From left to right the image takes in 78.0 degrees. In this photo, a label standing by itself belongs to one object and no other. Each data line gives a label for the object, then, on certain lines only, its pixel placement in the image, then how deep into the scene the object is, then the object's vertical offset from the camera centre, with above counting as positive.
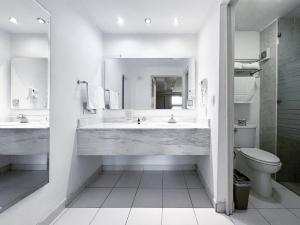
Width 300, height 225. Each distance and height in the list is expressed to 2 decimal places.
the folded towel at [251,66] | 2.84 +0.70
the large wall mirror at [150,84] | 2.99 +0.44
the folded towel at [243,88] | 2.85 +0.36
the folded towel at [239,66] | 2.82 +0.69
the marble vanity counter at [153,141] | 2.12 -0.34
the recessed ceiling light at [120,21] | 2.52 +1.25
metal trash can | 1.87 -0.82
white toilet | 2.12 -0.59
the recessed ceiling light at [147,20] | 2.48 +1.25
